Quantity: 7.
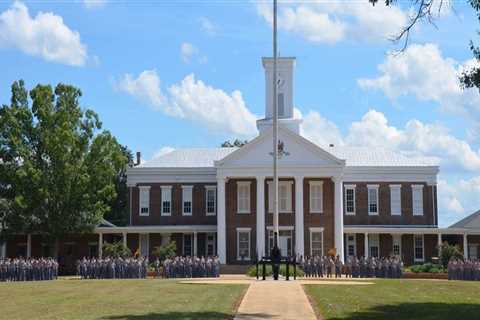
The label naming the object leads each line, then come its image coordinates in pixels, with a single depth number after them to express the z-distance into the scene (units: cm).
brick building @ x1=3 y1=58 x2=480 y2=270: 5119
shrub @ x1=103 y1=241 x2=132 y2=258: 4841
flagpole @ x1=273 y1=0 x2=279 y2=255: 3780
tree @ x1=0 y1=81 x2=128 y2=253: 4884
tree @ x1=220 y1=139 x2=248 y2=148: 8269
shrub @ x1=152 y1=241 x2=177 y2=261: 4912
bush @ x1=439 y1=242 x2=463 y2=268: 4622
